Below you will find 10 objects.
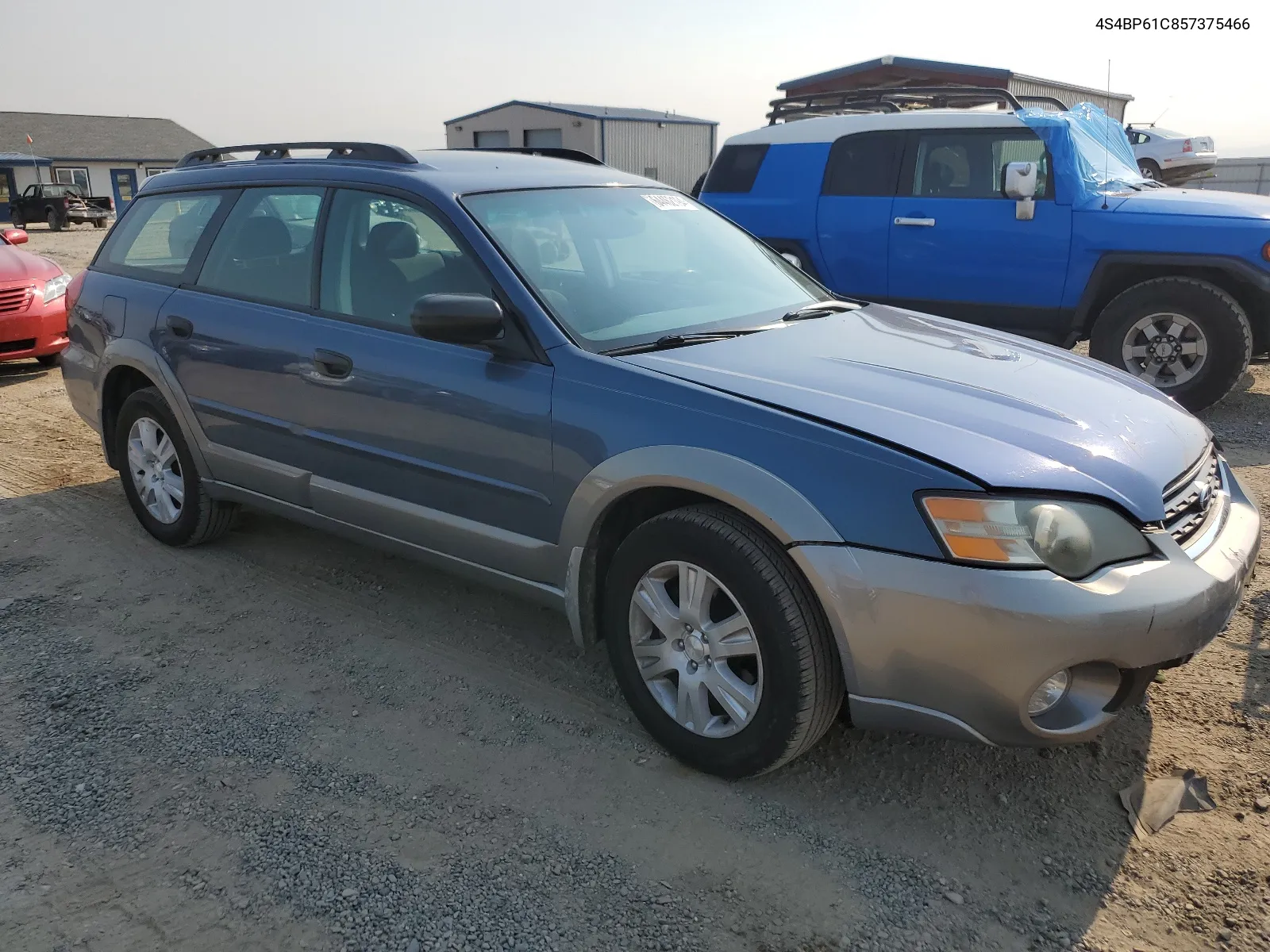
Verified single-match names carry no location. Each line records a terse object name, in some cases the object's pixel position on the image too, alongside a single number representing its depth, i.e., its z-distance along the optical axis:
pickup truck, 33.84
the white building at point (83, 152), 45.25
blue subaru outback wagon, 2.42
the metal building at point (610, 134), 34.00
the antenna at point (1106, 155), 7.09
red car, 8.34
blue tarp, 6.85
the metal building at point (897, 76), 18.56
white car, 17.80
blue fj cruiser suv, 6.46
